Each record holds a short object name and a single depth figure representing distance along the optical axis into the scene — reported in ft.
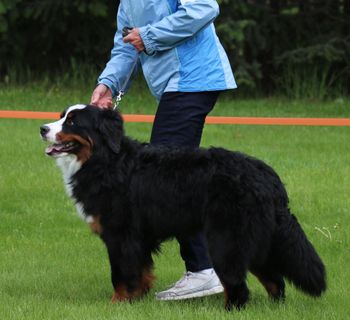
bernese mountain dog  36.81
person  38.60
